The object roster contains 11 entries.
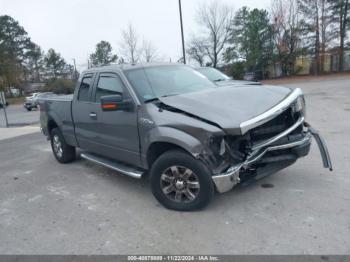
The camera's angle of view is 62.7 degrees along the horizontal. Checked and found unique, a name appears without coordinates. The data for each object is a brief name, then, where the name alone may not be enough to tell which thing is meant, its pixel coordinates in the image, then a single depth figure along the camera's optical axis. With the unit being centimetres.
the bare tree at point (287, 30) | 3775
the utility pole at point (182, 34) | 1897
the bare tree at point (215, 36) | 4403
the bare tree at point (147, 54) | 4178
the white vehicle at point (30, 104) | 2741
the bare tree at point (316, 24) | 3722
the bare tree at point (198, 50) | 4590
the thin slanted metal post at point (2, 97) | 1501
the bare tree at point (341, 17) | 3638
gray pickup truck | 326
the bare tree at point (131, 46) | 3862
